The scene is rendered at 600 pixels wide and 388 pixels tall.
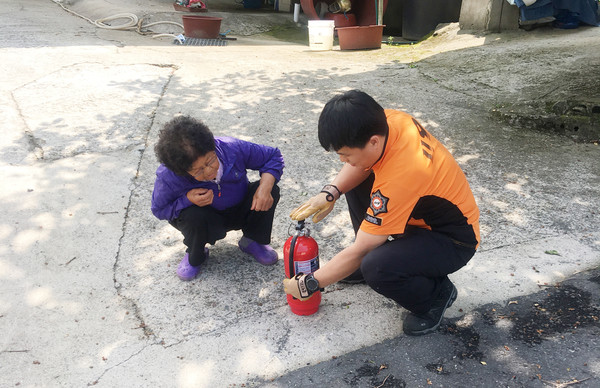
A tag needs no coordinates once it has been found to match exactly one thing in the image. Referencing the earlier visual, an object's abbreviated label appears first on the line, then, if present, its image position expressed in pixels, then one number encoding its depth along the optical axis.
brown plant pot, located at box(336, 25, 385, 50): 8.12
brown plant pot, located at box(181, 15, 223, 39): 9.09
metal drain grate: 8.90
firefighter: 2.22
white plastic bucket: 8.41
